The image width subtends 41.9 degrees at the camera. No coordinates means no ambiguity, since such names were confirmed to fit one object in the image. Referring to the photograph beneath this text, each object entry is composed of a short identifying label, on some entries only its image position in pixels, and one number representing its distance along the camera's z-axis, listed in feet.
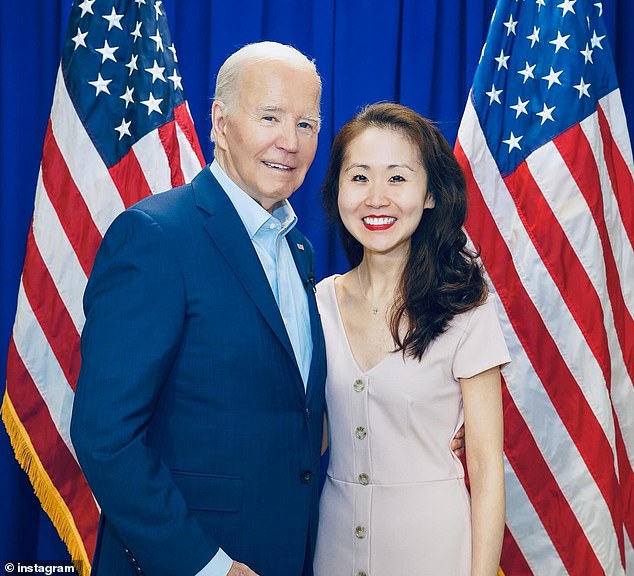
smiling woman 5.97
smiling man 4.82
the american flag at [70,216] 8.93
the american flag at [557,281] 8.99
